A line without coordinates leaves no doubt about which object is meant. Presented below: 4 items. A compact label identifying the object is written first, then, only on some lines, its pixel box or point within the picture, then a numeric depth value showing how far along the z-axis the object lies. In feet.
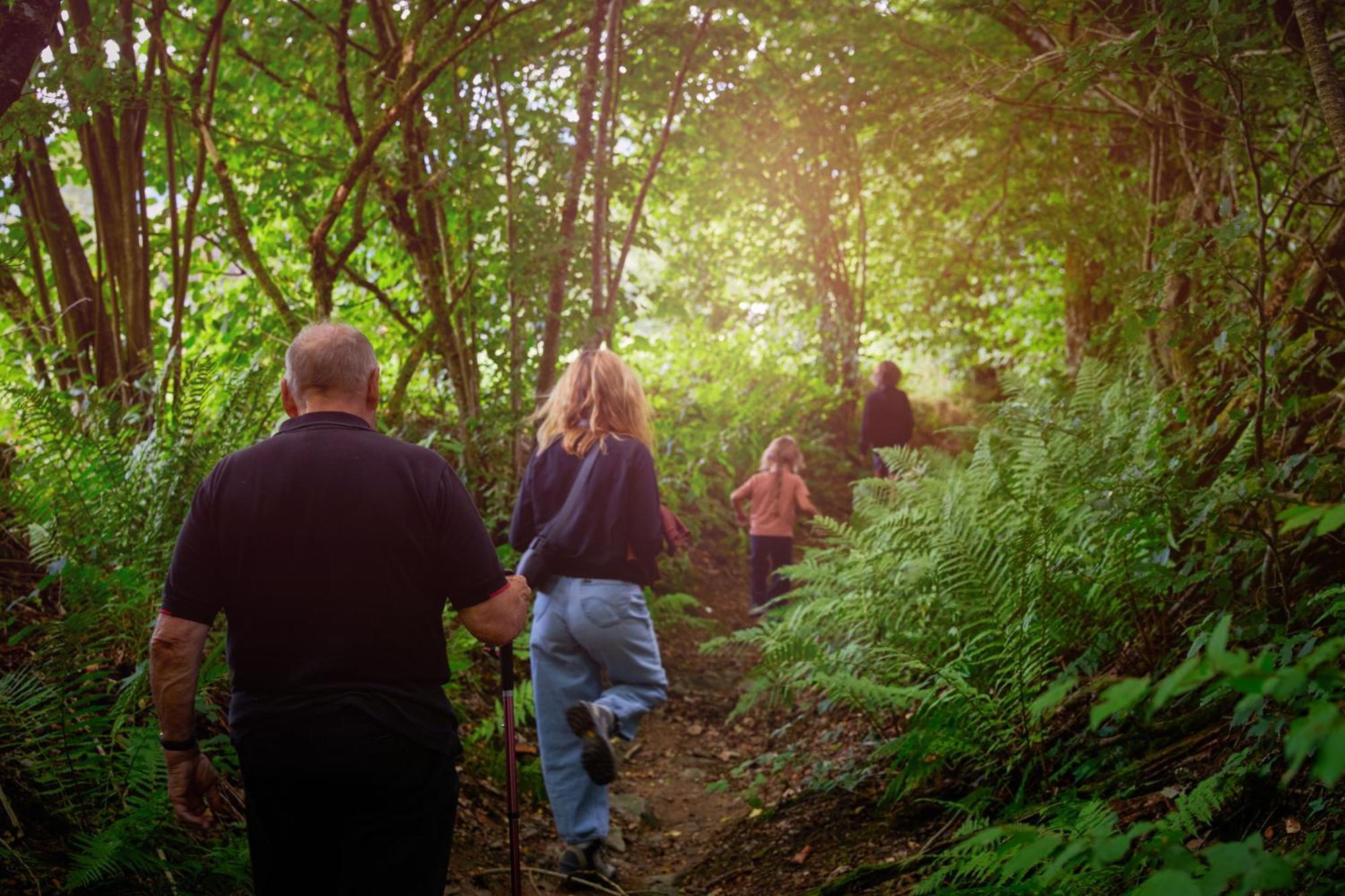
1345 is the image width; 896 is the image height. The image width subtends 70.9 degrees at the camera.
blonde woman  13.87
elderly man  7.80
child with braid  30.53
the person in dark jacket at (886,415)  38.24
